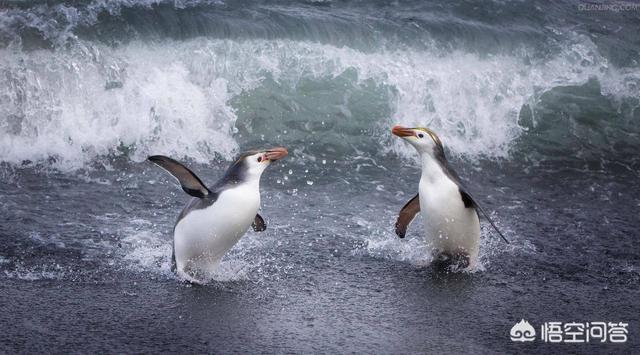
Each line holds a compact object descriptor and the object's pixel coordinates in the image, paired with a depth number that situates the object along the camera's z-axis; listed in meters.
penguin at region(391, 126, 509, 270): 14.15
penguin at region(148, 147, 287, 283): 13.27
